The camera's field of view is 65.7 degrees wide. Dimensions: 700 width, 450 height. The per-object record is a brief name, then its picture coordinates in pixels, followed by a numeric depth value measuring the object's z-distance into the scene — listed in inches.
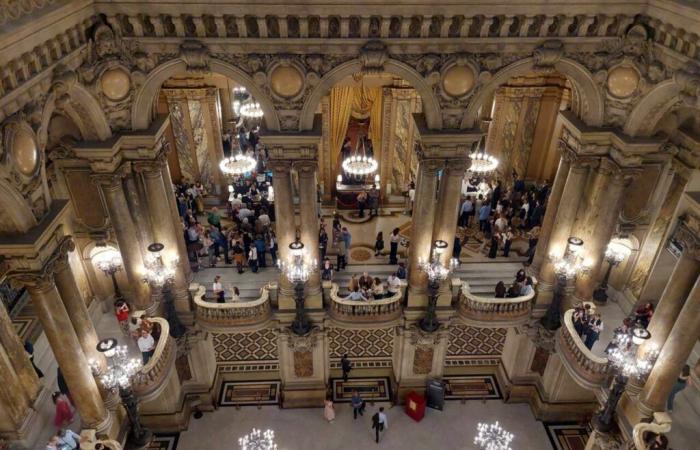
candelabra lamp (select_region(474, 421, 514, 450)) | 447.2
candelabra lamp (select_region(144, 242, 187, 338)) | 461.1
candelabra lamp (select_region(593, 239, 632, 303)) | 496.4
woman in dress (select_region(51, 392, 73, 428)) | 390.3
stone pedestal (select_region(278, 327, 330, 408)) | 512.4
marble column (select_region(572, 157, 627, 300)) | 433.1
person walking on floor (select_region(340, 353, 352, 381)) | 567.2
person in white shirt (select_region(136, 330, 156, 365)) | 444.1
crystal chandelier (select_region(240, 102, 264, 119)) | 750.1
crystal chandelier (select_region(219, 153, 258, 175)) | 607.2
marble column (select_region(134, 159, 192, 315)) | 435.8
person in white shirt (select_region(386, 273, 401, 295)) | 505.7
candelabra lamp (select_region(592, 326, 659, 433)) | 393.7
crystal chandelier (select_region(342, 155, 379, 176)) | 608.1
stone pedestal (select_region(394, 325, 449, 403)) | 515.5
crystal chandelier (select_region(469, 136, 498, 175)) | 604.1
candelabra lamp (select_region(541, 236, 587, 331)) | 466.6
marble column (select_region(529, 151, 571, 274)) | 470.3
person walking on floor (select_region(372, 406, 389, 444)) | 512.1
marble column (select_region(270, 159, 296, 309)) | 435.5
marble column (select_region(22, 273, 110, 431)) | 327.0
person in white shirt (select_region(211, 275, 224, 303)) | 500.1
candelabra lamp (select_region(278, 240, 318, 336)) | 466.6
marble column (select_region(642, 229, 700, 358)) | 366.3
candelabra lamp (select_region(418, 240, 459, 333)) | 472.1
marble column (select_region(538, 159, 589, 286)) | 448.8
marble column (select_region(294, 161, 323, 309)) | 436.5
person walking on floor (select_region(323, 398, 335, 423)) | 537.0
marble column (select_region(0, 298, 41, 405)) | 358.3
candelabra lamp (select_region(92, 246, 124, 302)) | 476.7
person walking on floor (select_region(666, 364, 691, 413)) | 416.2
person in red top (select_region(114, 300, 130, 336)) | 470.3
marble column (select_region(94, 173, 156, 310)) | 418.0
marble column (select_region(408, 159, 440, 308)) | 441.4
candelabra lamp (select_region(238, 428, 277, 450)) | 440.5
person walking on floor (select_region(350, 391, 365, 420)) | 532.4
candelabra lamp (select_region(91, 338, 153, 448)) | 371.2
